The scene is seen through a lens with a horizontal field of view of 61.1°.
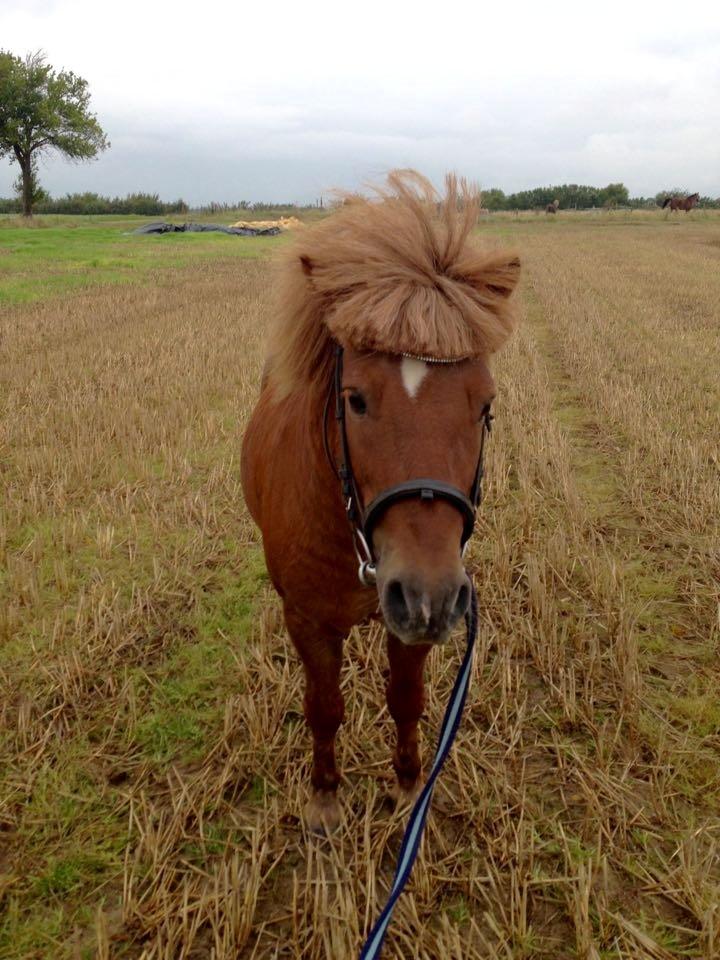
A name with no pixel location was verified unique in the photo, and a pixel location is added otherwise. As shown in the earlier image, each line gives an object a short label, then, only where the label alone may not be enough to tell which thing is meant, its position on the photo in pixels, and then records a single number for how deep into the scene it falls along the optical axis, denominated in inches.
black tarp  1504.7
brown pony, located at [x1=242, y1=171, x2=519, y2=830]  63.8
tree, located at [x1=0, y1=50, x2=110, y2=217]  1658.5
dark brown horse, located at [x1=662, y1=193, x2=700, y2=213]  2006.6
